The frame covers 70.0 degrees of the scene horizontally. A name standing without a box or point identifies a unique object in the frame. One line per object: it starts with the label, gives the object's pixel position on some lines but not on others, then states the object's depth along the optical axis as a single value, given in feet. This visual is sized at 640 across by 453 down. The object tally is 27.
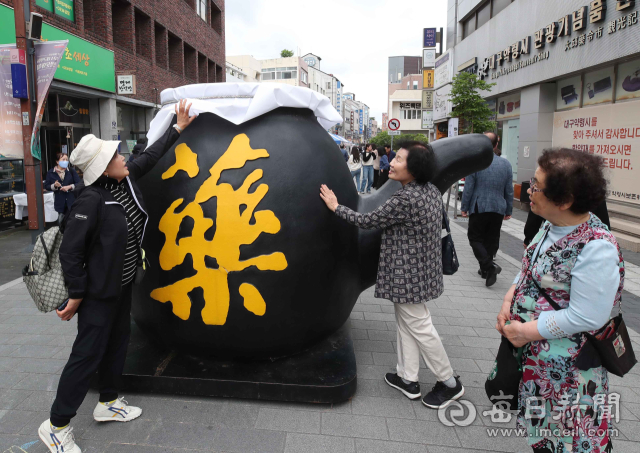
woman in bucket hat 7.96
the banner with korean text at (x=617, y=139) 29.45
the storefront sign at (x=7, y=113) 28.89
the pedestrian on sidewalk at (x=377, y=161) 51.39
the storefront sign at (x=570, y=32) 28.63
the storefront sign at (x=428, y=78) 89.66
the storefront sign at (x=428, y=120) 87.76
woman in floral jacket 5.60
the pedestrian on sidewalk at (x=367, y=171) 51.34
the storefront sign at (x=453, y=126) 38.54
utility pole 24.04
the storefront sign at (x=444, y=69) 71.93
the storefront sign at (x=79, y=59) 31.14
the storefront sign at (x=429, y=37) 91.50
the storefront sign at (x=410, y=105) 201.16
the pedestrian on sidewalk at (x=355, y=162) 50.29
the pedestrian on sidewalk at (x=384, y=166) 50.16
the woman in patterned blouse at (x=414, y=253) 9.42
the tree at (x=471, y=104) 40.98
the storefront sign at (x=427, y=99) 90.79
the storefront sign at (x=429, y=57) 89.10
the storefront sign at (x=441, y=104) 75.35
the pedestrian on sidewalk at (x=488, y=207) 18.92
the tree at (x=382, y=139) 166.99
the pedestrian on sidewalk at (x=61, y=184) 28.70
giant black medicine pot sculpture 9.38
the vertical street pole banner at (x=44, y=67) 24.43
